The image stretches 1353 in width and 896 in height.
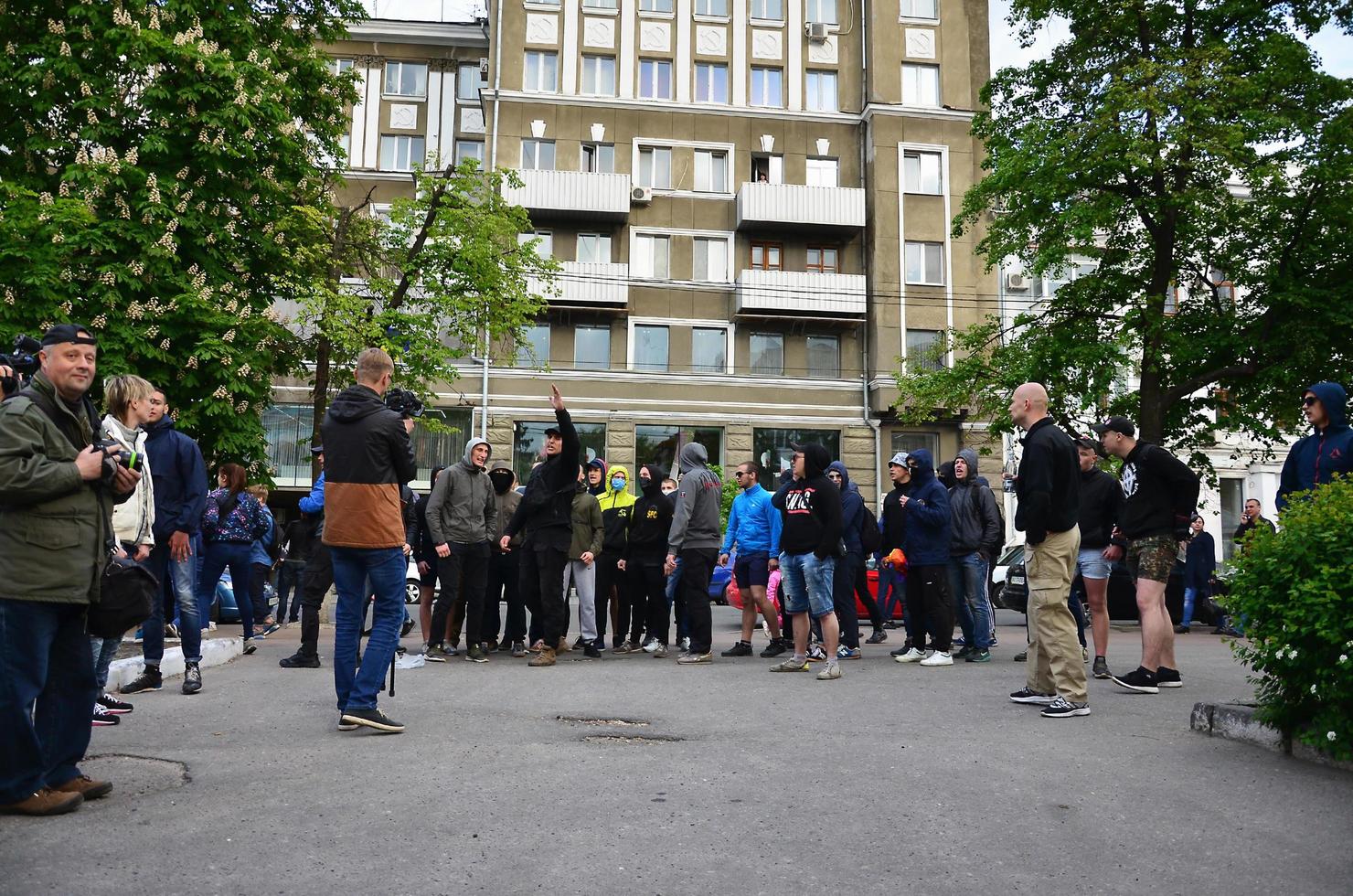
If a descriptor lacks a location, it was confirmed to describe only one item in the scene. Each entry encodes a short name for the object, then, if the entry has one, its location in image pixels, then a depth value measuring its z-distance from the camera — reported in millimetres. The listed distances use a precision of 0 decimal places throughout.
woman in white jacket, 6809
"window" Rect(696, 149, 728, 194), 36750
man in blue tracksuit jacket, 11781
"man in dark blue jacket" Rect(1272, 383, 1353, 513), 7875
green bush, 5582
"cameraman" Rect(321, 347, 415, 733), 6715
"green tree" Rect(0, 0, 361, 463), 16359
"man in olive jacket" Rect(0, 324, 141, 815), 4508
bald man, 7711
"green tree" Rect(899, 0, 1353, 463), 20484
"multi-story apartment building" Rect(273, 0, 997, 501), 35281
